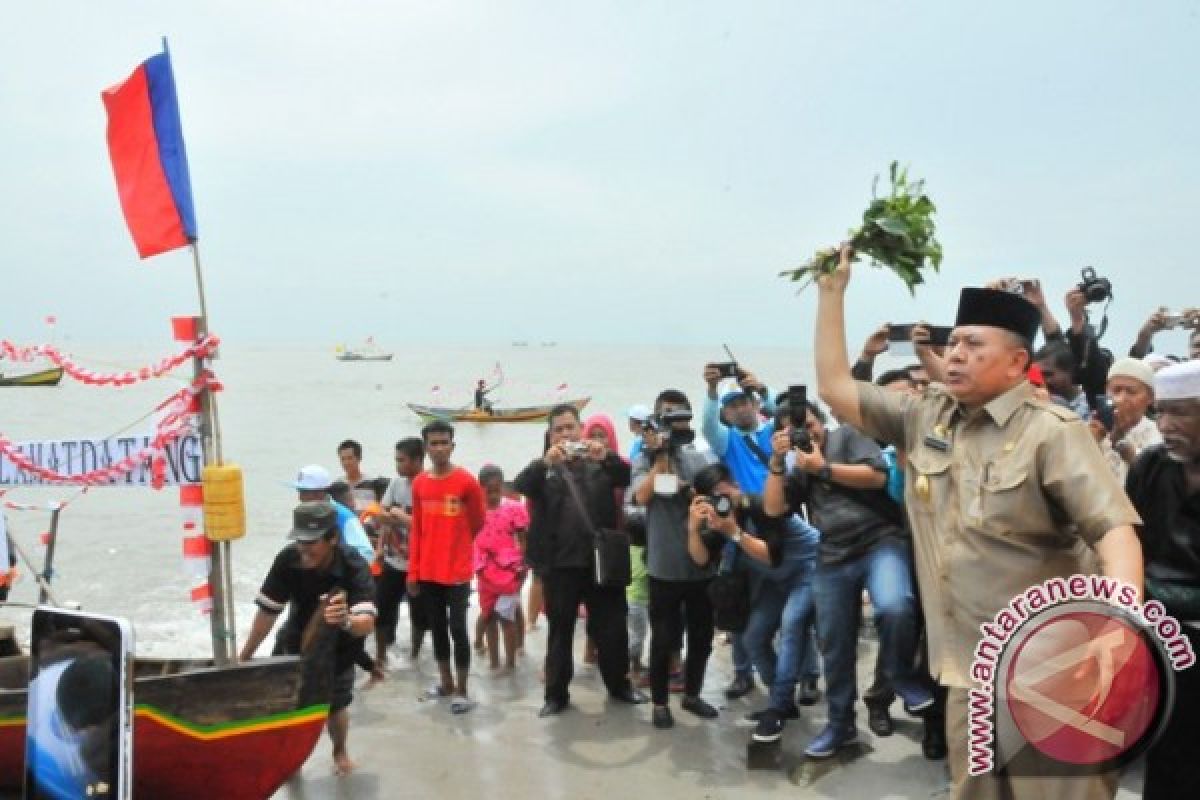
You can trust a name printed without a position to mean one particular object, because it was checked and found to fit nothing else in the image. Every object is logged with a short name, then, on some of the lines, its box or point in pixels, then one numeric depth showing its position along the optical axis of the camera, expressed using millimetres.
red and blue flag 5473
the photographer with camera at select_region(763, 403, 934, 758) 5047
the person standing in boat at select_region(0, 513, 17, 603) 6570
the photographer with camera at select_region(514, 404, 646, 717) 6168
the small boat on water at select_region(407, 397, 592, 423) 40156
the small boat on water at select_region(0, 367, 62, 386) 54500
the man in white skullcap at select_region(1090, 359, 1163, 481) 4387
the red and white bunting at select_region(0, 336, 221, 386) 5348
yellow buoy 5242
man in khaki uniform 2562
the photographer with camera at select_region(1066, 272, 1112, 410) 5909
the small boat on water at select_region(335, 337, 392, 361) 142000
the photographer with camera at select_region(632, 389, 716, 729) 5867
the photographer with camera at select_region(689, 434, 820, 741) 5324
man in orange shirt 6500
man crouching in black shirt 5012
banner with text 5547
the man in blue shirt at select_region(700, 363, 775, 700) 6324
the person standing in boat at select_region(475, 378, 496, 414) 40938
